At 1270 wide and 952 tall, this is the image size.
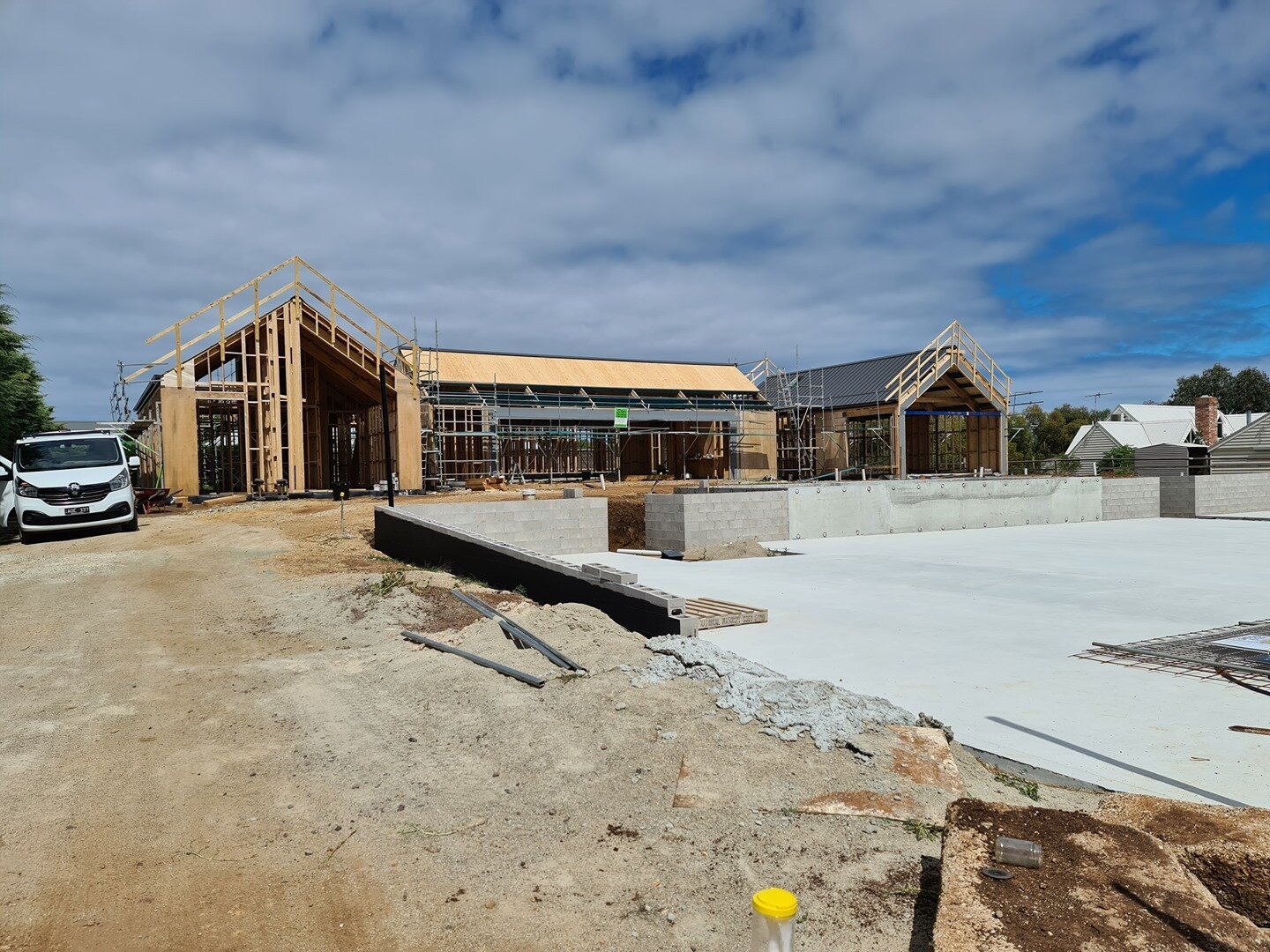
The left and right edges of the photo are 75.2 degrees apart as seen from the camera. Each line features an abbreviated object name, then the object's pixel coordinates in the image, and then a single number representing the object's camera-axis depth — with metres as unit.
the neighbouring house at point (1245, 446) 35.09
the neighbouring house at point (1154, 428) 52.06
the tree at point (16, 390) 26.77
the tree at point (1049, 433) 56.59
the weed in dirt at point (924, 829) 3.75
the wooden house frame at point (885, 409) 33.78
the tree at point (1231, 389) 74.69
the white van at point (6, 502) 16.31
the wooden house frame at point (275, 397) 22.11
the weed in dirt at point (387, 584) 9.39
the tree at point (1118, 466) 30.81
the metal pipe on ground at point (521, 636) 6.58
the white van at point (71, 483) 14.77
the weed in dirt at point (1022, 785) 4.45
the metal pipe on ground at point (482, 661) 6.11
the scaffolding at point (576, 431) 28.23
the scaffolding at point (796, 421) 35.56
